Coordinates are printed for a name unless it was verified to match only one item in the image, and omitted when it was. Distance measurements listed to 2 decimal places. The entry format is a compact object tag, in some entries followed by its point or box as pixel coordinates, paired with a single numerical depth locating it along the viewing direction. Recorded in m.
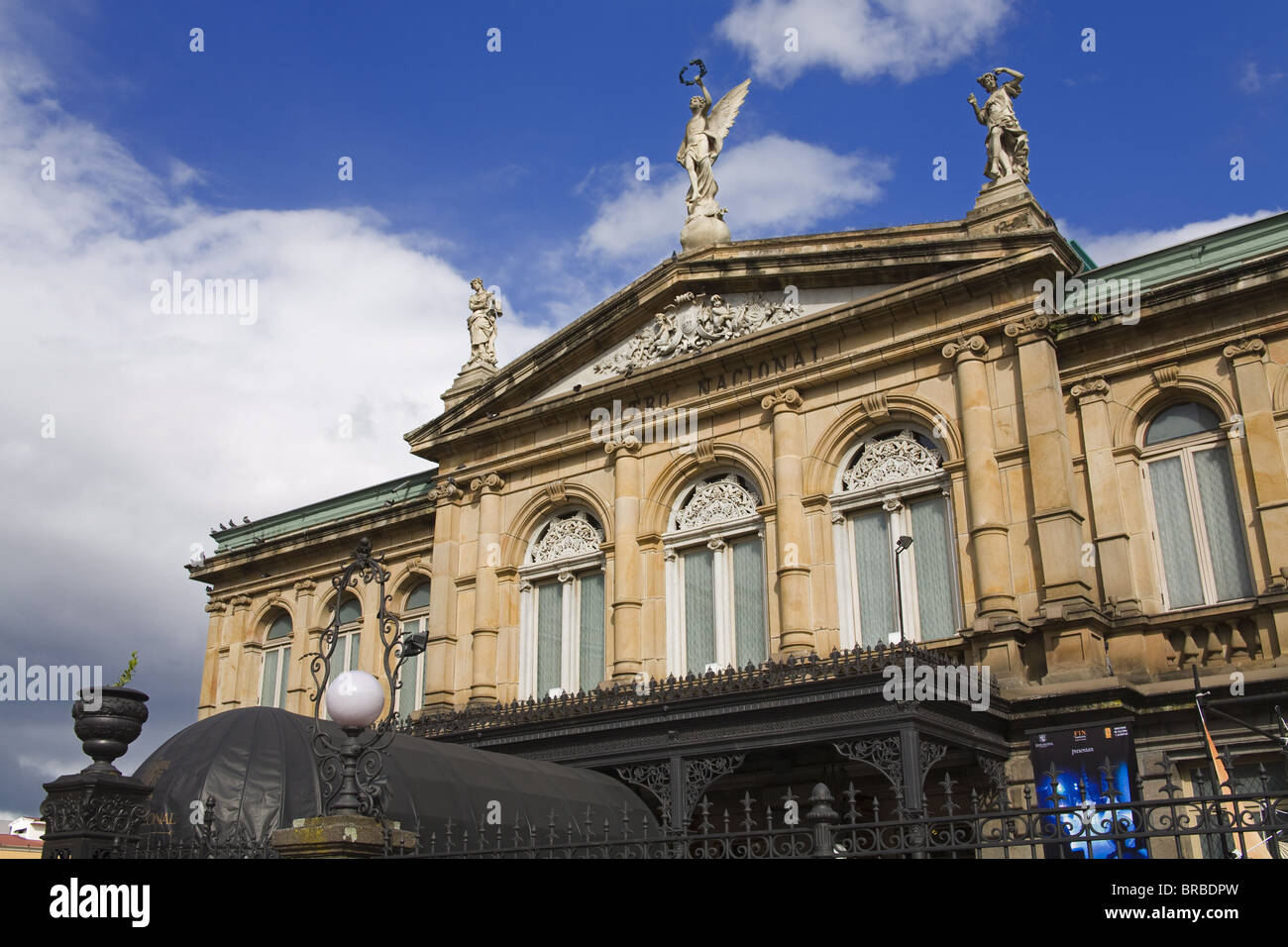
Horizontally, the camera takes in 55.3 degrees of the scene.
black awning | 12.58
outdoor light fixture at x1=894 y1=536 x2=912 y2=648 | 17.73
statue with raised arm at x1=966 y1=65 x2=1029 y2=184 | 19.89
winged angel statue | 23.53
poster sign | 15.43
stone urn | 9.99
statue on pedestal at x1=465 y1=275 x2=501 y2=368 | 26.62
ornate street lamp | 9.32
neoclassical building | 16.66
